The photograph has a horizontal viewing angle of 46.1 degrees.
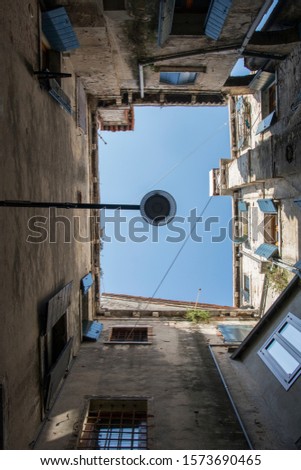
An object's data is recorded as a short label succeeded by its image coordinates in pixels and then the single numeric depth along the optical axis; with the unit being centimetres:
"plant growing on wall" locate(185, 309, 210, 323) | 1444
